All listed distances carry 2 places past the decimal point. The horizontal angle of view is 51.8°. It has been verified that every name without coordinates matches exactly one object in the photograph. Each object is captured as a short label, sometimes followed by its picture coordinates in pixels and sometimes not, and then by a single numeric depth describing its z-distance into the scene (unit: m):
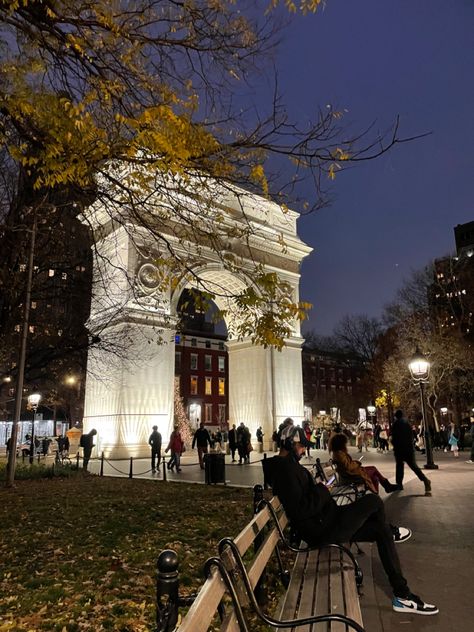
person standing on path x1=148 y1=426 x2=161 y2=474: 18.48
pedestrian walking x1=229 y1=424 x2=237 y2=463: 22.94
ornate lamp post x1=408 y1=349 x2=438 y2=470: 14.76
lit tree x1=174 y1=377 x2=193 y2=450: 37.78
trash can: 13.48
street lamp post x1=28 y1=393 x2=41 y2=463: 25.02
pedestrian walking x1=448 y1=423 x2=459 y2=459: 22.94
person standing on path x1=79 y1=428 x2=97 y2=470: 19.25
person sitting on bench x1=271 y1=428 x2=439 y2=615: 4.21
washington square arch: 23.89
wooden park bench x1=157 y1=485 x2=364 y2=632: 2.26
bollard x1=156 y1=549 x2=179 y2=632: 2.23
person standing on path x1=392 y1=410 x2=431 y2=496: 10.46
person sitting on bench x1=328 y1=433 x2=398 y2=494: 7.02
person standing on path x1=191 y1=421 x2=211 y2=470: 19.45
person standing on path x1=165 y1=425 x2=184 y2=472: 18.19
